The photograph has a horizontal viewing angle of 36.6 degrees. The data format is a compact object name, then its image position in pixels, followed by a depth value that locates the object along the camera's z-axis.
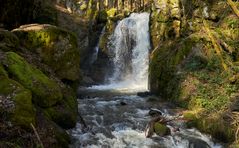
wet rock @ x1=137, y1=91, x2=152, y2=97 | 19.70
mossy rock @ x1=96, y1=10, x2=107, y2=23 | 33.78
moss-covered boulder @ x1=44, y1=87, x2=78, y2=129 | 11.84
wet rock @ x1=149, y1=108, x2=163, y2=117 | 15.18
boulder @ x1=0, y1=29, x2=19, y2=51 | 12.95
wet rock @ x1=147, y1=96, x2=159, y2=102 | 18.28
